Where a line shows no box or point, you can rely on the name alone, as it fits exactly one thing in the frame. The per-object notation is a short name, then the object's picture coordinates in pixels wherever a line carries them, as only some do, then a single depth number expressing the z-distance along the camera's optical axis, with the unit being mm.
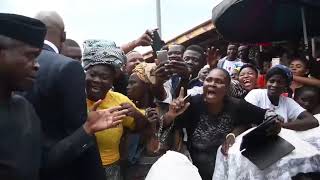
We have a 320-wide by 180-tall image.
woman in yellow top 1725
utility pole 6030
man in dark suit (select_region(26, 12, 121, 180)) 1270
